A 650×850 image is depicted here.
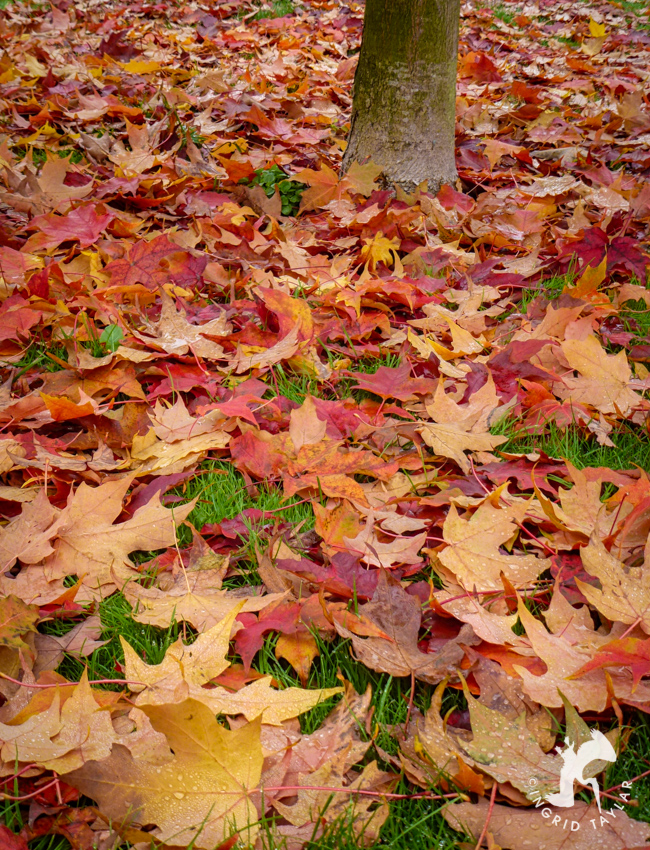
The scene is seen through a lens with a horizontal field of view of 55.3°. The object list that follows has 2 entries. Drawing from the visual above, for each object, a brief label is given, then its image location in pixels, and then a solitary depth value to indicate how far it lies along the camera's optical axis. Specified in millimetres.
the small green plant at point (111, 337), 1931
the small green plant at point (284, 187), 2838
